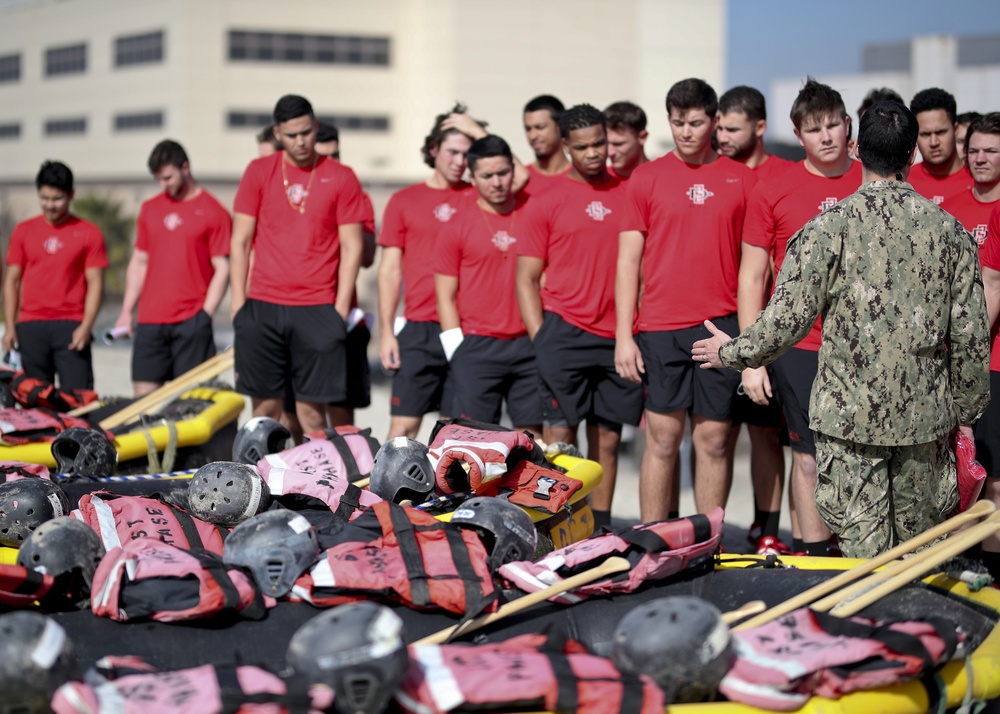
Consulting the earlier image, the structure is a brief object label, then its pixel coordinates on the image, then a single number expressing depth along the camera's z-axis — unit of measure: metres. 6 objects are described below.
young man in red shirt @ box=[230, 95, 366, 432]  7.50
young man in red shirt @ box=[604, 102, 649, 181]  6.92
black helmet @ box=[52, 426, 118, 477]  6.46
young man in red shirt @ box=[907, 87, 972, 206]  6.43
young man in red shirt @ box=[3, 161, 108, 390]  9.16
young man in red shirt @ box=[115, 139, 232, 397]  8.71
